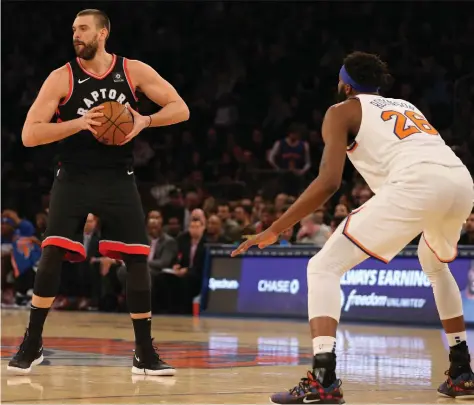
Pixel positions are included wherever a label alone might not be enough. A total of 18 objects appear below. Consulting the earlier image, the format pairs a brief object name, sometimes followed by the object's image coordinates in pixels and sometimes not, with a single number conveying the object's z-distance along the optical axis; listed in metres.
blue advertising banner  12.95
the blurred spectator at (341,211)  14.37
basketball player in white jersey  5.22
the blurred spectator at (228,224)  15.60
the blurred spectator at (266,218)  14.94
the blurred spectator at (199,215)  15.59
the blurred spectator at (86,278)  16.48
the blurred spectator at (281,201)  15.63
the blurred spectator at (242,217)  15.99
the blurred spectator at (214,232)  15.70
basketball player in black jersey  6.71
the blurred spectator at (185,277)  15.45
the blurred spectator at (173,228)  16.73
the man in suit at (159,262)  15.62
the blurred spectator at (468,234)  13.34
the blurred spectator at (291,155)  18.30
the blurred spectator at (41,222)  17.58
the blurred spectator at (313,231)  14.53
